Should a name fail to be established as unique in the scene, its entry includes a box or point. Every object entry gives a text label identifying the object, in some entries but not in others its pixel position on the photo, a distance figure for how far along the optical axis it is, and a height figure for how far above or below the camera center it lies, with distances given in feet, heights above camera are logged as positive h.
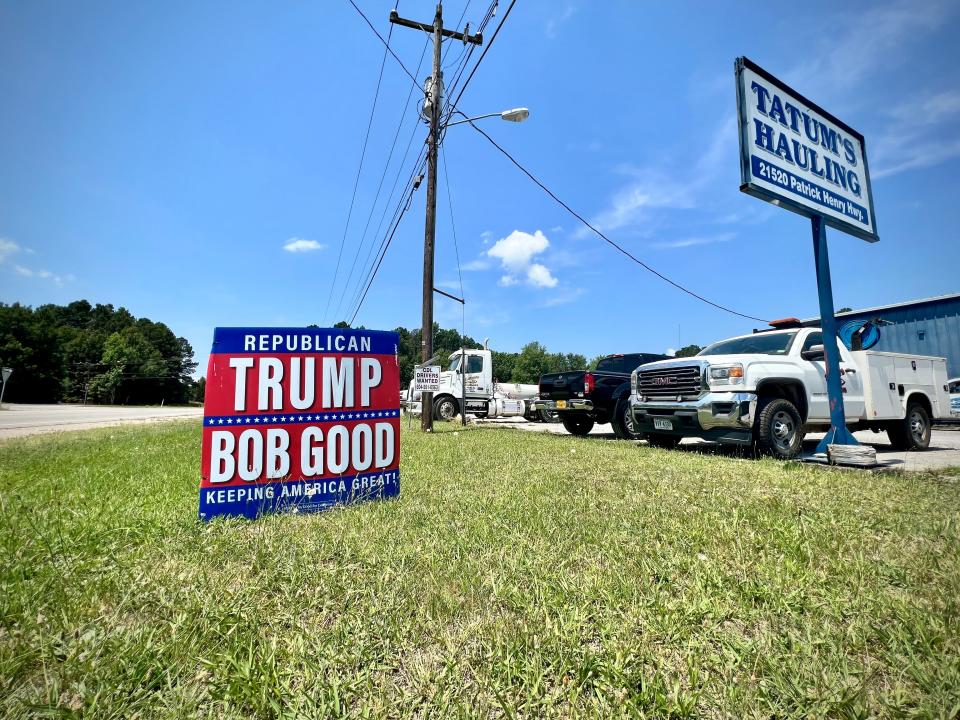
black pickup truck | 31.78 -0.47
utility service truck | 20.27 -0.55
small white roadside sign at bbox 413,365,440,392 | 38.32 +1.26
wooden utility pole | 40.98 +23.55
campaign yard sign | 10.86 -0.73
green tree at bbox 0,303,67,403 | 178.81 +19.33
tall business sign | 19.48 +11.05
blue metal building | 49.44 +6.42
